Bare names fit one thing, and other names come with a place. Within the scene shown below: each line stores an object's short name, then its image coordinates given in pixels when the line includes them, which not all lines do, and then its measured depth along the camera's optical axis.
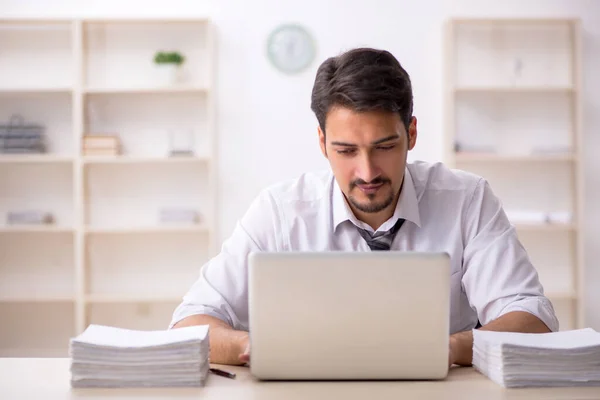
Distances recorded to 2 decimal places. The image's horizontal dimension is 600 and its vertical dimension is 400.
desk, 1.21
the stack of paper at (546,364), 1.27
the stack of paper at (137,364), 1.29
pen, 1.38
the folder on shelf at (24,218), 4.50
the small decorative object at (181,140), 4.62
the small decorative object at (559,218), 4.40
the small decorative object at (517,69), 4.56
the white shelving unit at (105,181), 4.64
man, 1.82
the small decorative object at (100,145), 4.44
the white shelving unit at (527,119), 4.64
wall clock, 4.62
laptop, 1.24
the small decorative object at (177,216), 4.48
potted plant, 4.47
